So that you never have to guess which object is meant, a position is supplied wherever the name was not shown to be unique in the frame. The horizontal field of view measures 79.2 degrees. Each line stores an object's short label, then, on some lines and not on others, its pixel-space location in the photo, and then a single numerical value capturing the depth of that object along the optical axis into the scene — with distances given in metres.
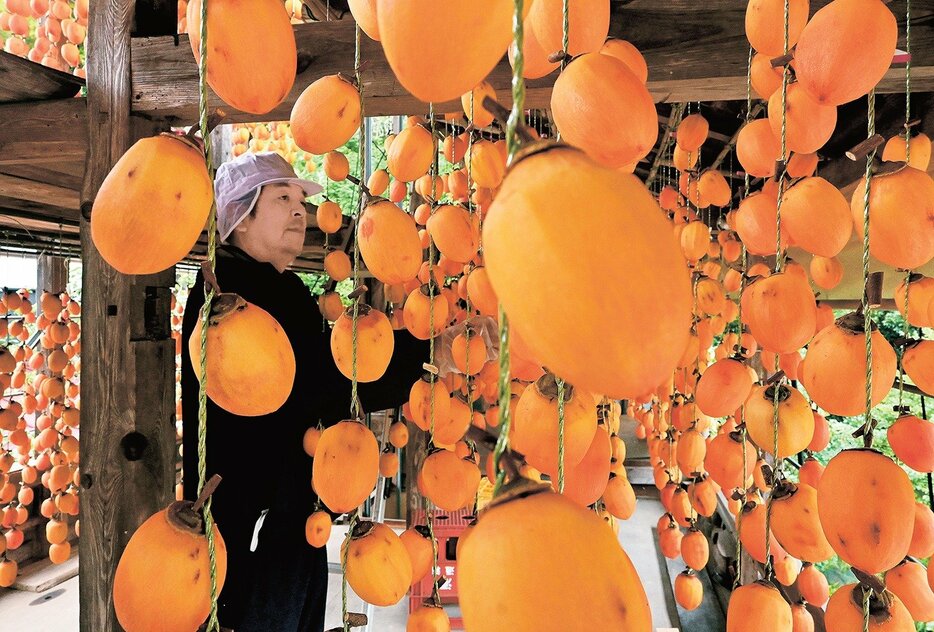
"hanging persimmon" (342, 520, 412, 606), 0.85
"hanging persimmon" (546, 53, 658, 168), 0.57
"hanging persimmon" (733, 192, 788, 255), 1.13
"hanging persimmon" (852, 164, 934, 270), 0.78
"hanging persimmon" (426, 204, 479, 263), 1.35
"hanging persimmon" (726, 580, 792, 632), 0.86
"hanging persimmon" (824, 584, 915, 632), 0.83
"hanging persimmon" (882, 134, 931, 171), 1.22
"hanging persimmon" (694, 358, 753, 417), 1.31
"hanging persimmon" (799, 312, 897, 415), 0.77
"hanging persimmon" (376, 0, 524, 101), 0.37
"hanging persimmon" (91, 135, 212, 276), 0.54
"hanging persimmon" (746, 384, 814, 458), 1.03
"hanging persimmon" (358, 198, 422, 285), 0.92
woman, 1.78
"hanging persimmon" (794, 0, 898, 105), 0.73
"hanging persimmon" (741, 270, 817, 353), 0.88
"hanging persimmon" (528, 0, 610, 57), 0.67
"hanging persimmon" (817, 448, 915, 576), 0.67
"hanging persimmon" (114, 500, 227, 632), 0.54
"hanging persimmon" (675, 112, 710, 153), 1.76
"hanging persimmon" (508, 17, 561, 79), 0.75
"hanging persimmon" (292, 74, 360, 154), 0.90
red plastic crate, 4.10
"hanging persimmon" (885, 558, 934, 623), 1.14
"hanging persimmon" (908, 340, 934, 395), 1.23
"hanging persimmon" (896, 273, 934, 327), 1.22
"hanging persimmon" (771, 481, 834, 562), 0.92
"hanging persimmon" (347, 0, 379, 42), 0.67
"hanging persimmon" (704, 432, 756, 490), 1.49
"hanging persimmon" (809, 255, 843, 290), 1.50
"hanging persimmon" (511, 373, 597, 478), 0.67
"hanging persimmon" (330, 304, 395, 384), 0.92
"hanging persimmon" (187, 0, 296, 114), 0.60
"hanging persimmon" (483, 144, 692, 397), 0.30
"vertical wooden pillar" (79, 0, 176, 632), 1.60
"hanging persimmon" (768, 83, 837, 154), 0.93
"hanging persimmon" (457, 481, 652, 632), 0.31
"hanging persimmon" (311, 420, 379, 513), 0.87
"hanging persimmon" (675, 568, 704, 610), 2.29
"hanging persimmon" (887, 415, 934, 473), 1.09
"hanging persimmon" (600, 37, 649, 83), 0.85
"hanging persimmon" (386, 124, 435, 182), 1.19
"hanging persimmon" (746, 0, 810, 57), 0.93
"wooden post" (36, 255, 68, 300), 4.22
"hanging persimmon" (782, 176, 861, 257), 0.92
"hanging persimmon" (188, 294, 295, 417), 0.56
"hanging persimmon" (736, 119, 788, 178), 1.14
